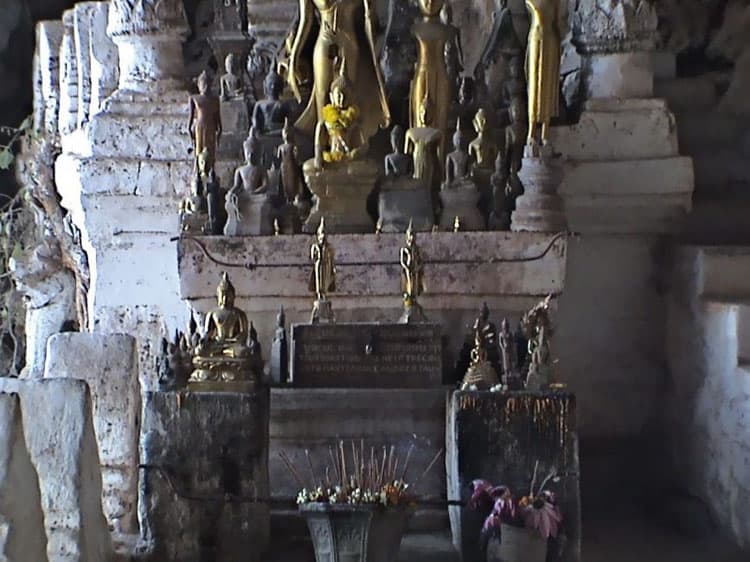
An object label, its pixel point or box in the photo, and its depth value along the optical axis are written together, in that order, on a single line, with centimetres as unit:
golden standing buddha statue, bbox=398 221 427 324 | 494
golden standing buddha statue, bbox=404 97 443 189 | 564
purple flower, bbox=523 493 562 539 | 408
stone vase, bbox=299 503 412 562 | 397
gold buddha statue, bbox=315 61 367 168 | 556
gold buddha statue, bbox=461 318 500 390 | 455
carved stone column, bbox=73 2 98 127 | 740
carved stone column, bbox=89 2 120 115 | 702
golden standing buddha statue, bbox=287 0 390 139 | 577
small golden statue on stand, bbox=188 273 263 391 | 457
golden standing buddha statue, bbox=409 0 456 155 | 575
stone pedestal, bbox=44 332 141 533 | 474
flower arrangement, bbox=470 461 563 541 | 409
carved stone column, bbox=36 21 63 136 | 816
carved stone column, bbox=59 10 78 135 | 777
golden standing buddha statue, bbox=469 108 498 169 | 570
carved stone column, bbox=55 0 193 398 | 632
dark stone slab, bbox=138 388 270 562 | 439
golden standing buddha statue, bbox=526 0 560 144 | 568
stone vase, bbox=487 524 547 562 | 409
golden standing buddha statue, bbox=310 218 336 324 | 502
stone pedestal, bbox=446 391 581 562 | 436
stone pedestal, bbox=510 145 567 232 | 535
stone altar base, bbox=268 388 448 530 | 489
